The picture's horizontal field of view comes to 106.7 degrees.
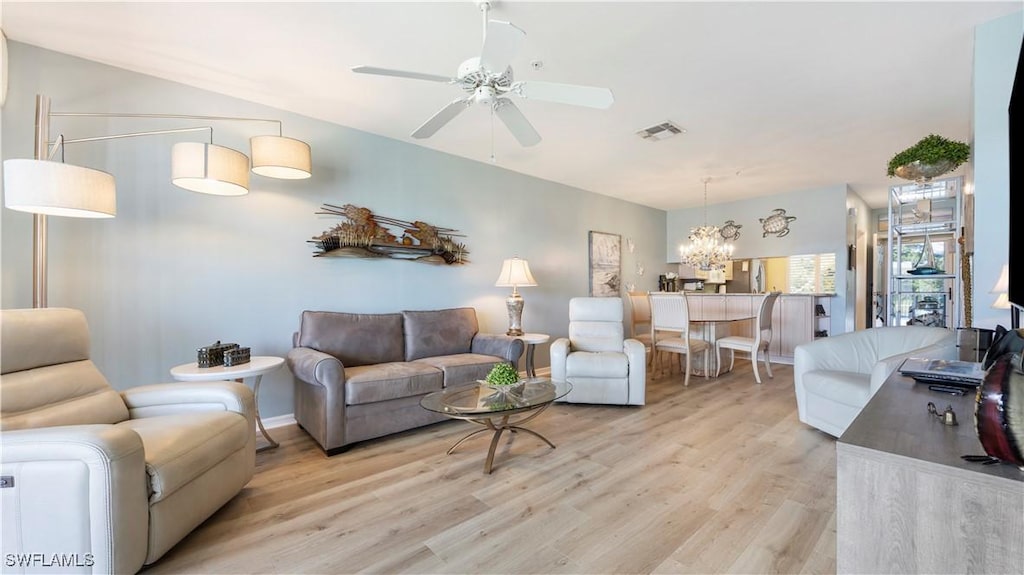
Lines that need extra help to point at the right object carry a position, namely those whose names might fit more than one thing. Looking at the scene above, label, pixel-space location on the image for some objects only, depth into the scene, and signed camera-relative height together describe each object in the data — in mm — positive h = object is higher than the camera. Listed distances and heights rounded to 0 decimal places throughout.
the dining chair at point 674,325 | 4348 -456
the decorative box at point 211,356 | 2387 -459
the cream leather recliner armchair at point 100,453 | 1280 -654
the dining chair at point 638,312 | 5445 -379
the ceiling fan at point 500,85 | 1623 +1019
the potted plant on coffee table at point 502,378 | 2400 -593
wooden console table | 793 -493
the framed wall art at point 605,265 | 5859 +330
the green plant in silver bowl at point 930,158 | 2527 +885
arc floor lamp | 1716 +623
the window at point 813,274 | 5855 +212
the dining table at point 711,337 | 4659 -623
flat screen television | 1343 +354
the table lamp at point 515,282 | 4082 +37
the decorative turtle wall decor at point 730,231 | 6465 +960
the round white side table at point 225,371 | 2199 -527
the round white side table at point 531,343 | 3896 -593
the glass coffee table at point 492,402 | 2135 -703
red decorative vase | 789 -270
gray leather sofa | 2545 -641
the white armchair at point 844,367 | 2486 -606
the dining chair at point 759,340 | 4363 -634
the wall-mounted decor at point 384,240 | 3416 +430
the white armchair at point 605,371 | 3461 -783
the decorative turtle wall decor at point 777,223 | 5914 +1002
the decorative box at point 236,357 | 2406 -467
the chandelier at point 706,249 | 5410 +532
